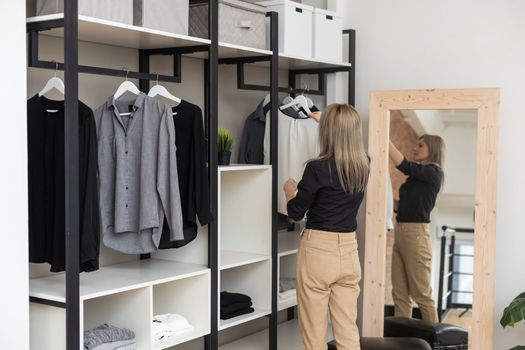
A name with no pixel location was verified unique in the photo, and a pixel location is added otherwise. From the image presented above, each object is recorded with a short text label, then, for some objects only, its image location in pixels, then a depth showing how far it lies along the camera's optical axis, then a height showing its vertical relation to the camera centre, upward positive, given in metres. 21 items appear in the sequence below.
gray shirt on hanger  3.29 -0.19
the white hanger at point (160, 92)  3.56 +0.20
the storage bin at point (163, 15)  3.26 +0.54
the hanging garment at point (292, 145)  4.41 -0.06
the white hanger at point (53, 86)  3.10 +0.20
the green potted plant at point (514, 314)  3.86 -0.94
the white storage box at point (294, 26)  4.27 +0.64
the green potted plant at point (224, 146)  3.93 -0.07
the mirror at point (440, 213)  4.12 -0.45
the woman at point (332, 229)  3.59 -0.48
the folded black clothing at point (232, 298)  4.01 -0.92
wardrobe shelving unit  2.91 -0.57
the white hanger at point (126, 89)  3.36 +0.20
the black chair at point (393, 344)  4.11 -1.19
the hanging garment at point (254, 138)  4.44 -0.02
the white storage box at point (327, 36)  4.53 +0.63
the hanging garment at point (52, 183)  3.03 -0.21
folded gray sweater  3.16 -0.90
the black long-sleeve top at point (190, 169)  3.55 -0.17
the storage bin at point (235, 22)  3.68 +0.59
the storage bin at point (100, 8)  2.95 +0.51
